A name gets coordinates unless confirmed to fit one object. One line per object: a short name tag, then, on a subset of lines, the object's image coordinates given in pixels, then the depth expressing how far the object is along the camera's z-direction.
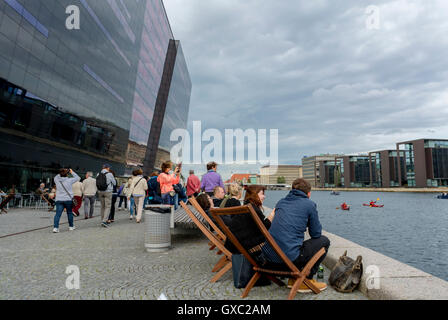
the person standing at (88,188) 12.23
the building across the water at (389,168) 122.74
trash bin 5.68
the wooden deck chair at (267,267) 2.99
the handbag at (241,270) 3.60
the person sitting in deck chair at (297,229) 3.21
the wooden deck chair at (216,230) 4.25
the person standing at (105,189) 9.52
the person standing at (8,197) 15.14
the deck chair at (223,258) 3.87
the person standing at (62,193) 8.30
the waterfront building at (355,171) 148.00
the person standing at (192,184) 10.08
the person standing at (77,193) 12.56
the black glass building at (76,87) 18.67
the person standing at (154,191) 9.28
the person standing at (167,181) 8.79
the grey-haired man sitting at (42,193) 19.40
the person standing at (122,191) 15.09
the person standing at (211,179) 8.97
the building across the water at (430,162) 105.12
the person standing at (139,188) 10.23
